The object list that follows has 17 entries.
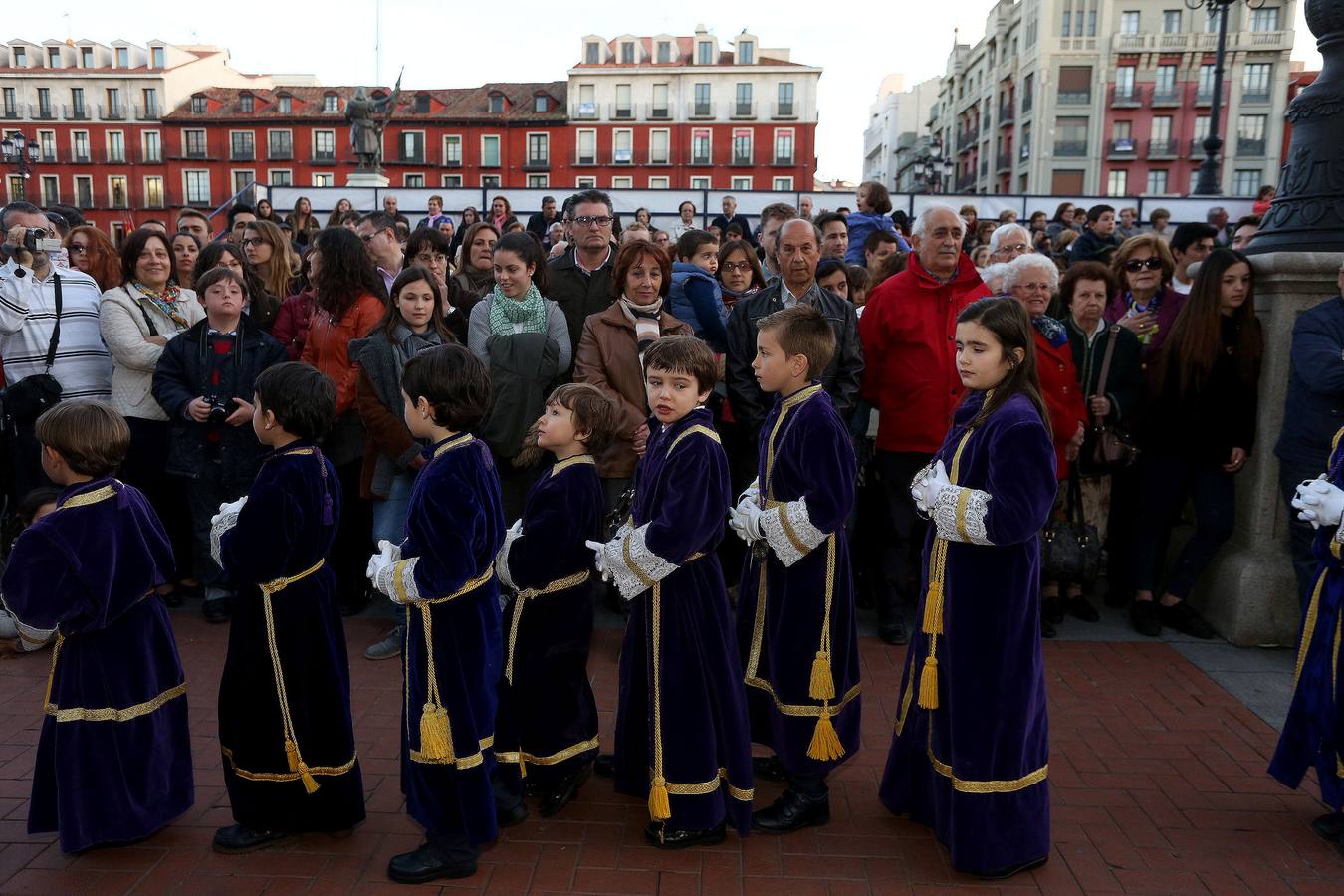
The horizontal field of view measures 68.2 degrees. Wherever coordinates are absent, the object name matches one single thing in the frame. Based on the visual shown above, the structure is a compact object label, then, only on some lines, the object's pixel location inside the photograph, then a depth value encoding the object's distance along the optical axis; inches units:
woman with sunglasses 233.0
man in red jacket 206.2
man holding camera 217.2
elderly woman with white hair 203.9
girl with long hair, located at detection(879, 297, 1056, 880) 119.6
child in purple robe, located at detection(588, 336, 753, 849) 126.0
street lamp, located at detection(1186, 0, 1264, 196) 645.9
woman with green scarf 211.2
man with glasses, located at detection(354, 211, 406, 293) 251.0
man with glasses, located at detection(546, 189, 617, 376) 237.3
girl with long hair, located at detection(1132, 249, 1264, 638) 210.8
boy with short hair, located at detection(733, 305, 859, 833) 132.9
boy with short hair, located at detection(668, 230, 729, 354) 224.5
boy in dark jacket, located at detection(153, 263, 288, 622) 213.0
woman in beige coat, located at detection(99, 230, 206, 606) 221.3
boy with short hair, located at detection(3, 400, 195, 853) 121.9
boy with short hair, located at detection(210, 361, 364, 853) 127.0
